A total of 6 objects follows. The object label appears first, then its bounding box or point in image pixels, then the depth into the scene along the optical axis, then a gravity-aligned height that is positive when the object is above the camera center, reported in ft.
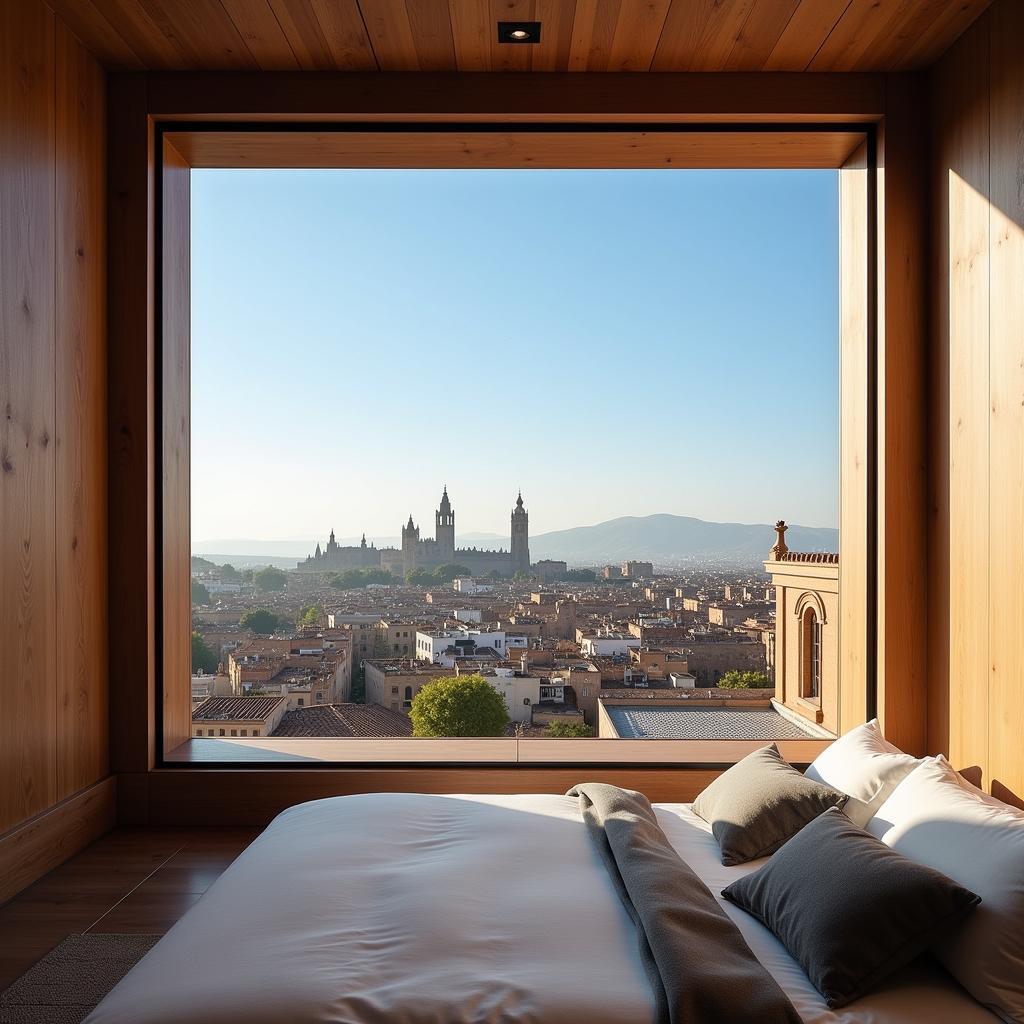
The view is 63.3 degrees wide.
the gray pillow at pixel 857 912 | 5.36 -2.66
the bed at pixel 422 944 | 4.71 -2.68
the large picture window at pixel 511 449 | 13.14 +1.19
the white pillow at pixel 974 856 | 5.27 -2.50
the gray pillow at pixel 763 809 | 7.54 -2.71
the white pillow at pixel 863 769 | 7.91 -2.50
